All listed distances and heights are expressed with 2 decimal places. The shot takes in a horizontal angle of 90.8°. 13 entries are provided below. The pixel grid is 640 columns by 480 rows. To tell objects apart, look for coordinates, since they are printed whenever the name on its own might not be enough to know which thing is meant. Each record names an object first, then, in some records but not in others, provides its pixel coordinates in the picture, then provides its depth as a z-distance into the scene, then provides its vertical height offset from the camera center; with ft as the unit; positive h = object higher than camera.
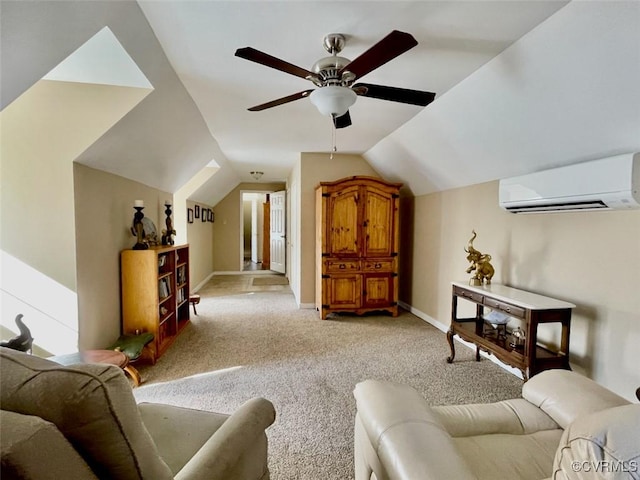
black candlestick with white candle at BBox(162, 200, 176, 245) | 12.53 -0.33
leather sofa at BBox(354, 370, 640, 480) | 2.16 -2.25
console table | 7.00 -2.39
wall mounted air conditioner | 6.01 +0.87
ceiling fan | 5.00 +2.73
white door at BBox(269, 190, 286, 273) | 26.11 -0.72
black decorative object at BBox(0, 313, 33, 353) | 5.58 -2.10
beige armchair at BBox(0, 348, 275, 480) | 1.73 -1.26
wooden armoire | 14.21 -0.92
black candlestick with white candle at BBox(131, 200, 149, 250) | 10.43 -0.15
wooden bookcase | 10.06 -2.22
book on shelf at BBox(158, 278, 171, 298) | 10.89 -2.29
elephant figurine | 9.46 -1.28
